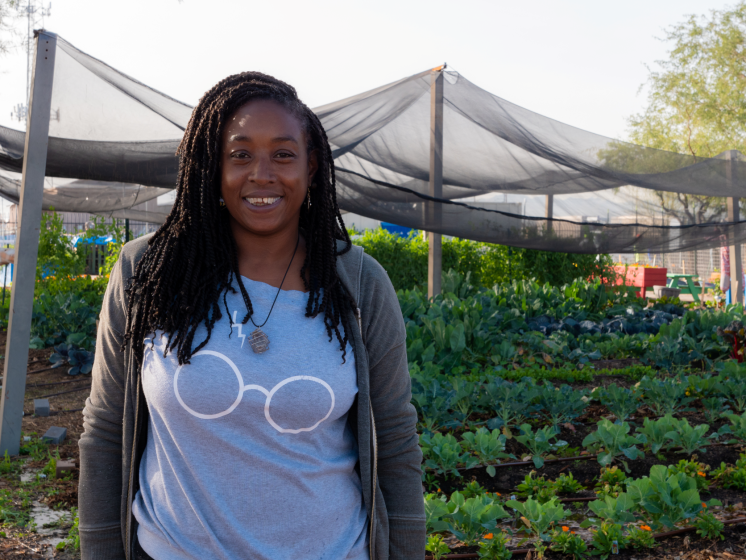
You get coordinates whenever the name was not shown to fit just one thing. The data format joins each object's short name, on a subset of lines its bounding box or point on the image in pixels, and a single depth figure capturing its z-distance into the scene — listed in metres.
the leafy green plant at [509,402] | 3.85
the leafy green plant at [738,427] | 3.48
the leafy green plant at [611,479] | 3.03
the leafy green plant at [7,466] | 3.54
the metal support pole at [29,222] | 3.60
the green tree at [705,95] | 23.52
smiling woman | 1.24
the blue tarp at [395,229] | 14.84
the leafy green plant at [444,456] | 3.08
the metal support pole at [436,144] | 5.36
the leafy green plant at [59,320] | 6.52
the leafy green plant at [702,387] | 4.40
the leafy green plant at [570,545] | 2.32
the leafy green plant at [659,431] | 3.28
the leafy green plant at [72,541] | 2.62
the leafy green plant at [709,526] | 2.43
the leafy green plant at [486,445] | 3.17
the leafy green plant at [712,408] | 3.98
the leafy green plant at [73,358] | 5.69
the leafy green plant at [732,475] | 3.00
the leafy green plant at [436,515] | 2.32
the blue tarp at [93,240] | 8.95
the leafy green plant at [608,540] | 2.33
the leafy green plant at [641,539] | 2.37
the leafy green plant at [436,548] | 2.27
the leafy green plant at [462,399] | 3.98
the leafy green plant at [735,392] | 4.17
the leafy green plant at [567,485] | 3.00
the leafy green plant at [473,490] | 2.94
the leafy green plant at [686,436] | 3.22
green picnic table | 12.14
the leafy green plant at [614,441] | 3.14
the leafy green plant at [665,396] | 4.02
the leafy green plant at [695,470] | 2.95
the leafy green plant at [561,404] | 3.85
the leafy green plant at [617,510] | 2.42
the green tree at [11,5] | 12.80
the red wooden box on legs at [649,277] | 12.70
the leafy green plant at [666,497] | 2.43
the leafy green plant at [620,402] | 3.86
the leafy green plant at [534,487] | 2.96
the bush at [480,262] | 9.38
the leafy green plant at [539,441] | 3.32
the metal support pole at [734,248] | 5.52
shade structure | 5.38
